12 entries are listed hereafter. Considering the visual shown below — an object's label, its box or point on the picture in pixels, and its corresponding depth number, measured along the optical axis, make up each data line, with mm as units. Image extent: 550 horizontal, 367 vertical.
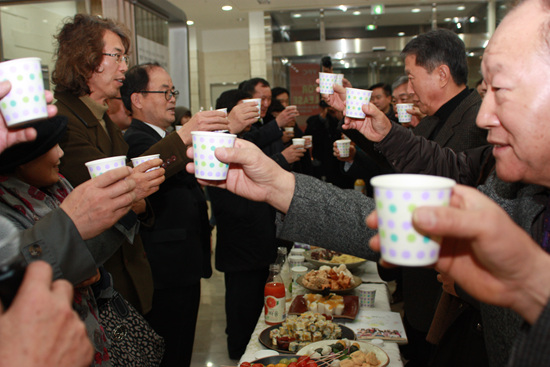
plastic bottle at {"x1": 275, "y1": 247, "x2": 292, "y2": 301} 2637
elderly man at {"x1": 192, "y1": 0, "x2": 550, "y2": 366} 1076
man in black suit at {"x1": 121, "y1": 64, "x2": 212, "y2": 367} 2914
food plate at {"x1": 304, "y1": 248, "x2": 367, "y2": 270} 2978
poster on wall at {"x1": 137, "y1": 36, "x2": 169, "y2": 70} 4980
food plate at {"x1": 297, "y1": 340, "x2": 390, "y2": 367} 1823
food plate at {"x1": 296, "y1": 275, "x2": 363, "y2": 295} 2535
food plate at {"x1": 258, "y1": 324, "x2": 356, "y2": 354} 1991
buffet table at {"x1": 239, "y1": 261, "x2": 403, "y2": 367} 1936
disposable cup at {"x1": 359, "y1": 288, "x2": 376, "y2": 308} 2488
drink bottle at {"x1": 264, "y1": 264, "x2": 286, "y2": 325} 2223
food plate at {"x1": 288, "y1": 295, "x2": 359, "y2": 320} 2289
